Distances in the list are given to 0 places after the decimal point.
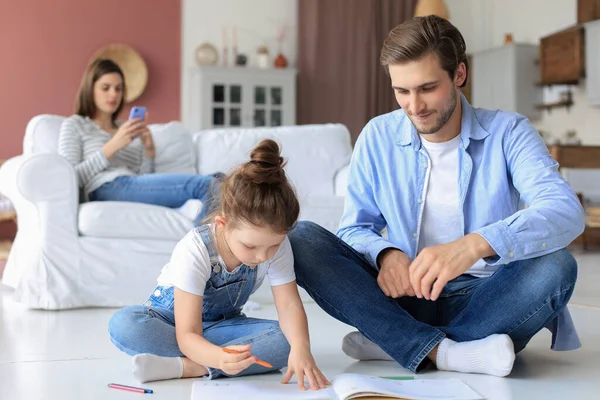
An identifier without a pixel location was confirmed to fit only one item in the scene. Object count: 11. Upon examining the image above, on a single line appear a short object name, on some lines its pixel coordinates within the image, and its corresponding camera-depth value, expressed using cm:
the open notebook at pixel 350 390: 142
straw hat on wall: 609
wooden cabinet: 555
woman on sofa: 315
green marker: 163
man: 158
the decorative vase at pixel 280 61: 647
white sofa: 288
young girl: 149
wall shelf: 591
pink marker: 156
